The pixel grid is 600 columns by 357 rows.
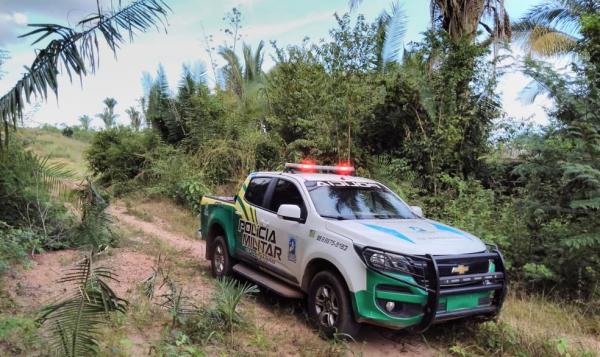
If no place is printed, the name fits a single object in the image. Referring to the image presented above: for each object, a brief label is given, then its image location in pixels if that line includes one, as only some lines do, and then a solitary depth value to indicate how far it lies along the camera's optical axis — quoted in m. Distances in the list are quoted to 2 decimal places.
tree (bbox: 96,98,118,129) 50.76
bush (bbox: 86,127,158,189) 18.12
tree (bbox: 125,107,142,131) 21.50
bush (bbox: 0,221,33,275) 6.45
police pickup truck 4.62
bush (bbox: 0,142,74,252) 6.65
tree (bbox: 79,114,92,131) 60.19
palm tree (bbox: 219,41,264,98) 20.63
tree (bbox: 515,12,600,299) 6.56
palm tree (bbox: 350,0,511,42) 12.56
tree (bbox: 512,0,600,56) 21.86
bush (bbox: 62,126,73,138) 45.63
